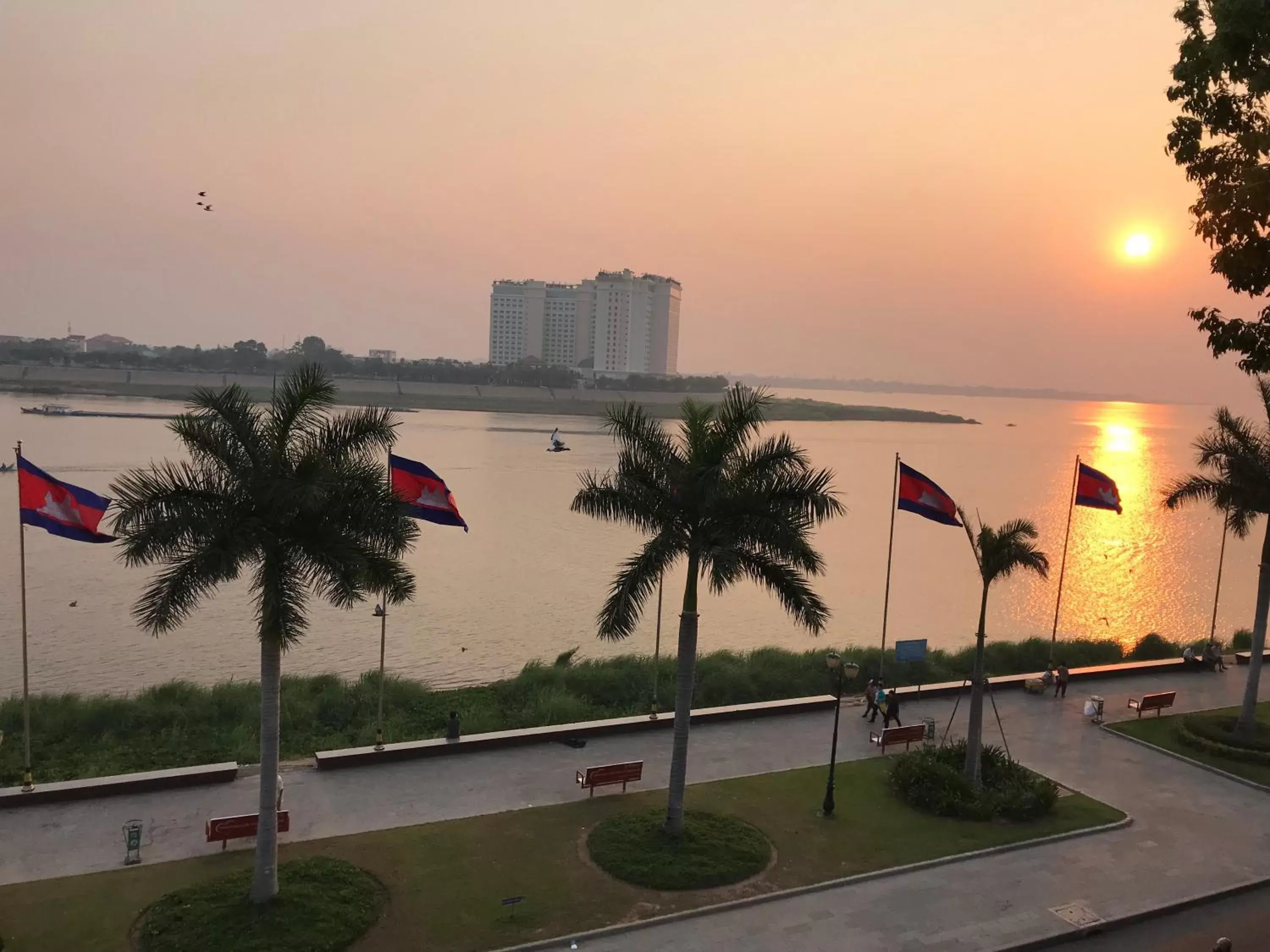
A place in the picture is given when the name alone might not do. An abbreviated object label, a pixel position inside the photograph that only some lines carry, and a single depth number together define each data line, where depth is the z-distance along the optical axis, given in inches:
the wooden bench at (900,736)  695.1
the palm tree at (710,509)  491.8
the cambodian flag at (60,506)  506.9
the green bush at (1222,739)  709.9
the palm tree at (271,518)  396.8
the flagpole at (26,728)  538.3
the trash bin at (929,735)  721.5
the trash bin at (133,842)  475.8
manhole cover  463.5
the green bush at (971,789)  585.6
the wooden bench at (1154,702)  801.6
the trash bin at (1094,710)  788.6
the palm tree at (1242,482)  720.3
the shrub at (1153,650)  1157.1
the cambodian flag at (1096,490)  882.8
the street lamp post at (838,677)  559.2
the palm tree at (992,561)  596.7
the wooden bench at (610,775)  582.6
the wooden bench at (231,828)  487.2
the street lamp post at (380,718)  629.9
